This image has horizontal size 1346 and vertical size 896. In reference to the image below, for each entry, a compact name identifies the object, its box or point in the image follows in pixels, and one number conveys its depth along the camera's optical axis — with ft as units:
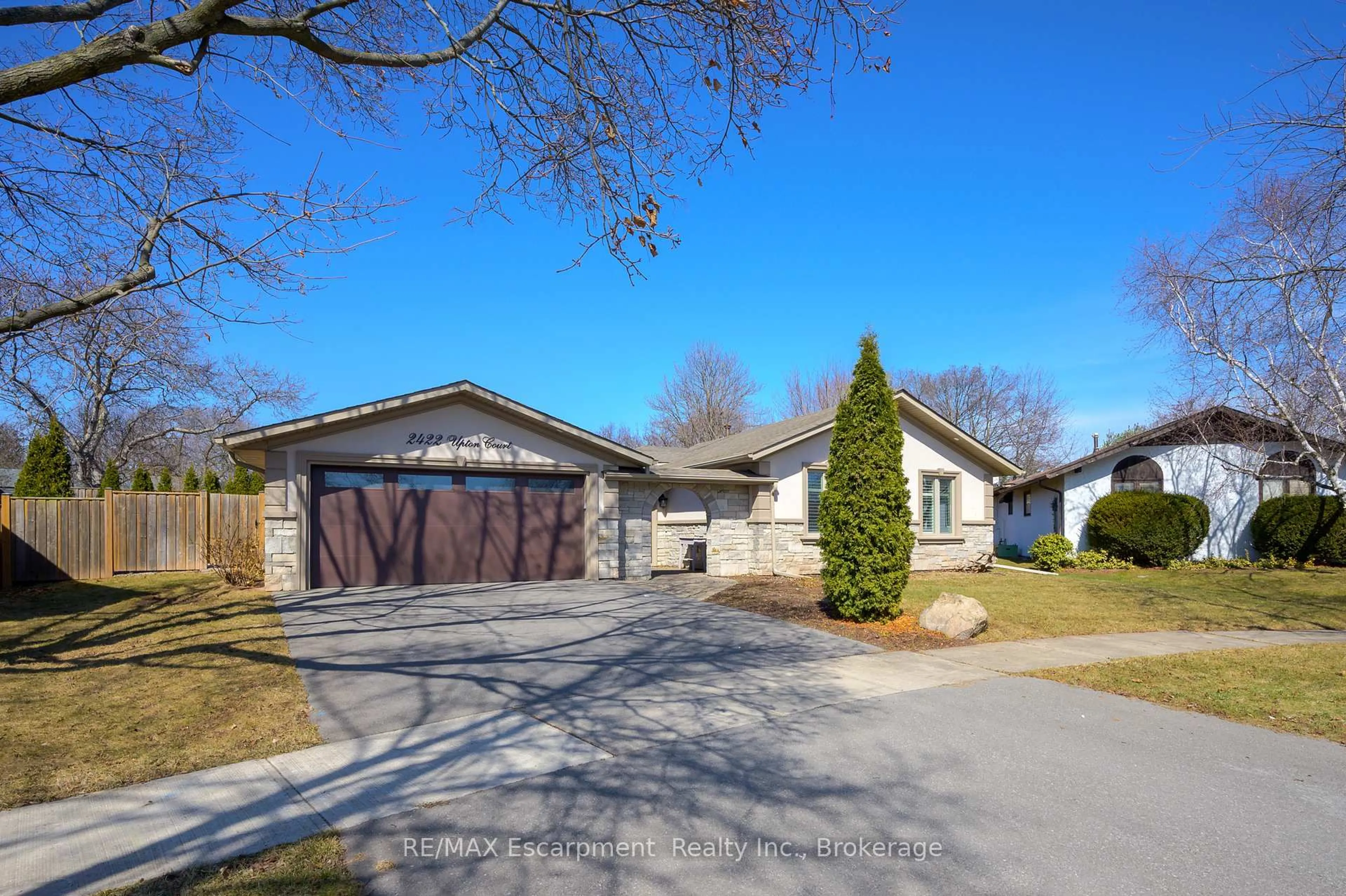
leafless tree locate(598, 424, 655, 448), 172.35
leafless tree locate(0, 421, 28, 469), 125.90
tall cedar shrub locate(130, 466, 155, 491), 76.79
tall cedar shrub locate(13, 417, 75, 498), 67.41
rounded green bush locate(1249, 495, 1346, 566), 65.16
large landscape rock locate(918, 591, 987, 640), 34.96
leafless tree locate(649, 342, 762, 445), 130.82
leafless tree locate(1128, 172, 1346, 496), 36.94
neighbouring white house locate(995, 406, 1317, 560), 68.08
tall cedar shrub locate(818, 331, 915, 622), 38.29
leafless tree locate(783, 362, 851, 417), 126.72
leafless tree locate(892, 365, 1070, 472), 141.18
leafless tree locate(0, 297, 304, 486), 24.97
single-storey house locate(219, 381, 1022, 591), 46.39
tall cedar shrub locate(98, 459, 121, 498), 76.69
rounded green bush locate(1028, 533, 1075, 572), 72.08
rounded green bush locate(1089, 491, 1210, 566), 67.92
